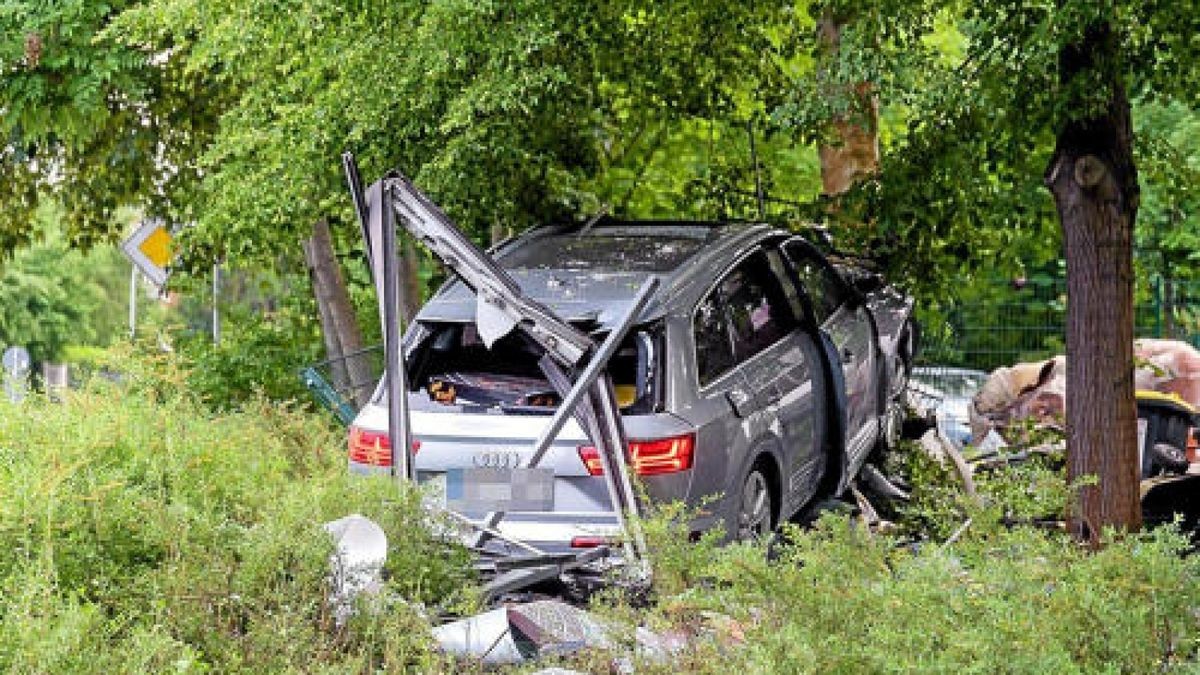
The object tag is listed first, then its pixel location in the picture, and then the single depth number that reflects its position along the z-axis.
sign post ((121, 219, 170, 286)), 20.16
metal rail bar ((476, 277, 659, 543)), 7.81
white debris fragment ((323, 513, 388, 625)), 6.63
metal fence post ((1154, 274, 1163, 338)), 19.77
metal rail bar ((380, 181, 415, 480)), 8.26
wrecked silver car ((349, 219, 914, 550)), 8.49
